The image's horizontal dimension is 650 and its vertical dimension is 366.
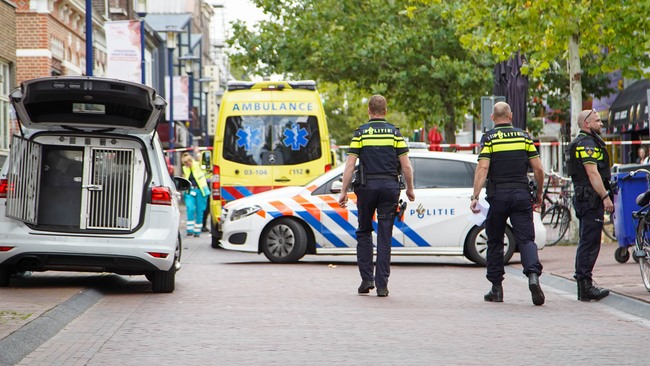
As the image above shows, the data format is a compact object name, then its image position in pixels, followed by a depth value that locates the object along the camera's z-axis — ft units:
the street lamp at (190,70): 173.88
